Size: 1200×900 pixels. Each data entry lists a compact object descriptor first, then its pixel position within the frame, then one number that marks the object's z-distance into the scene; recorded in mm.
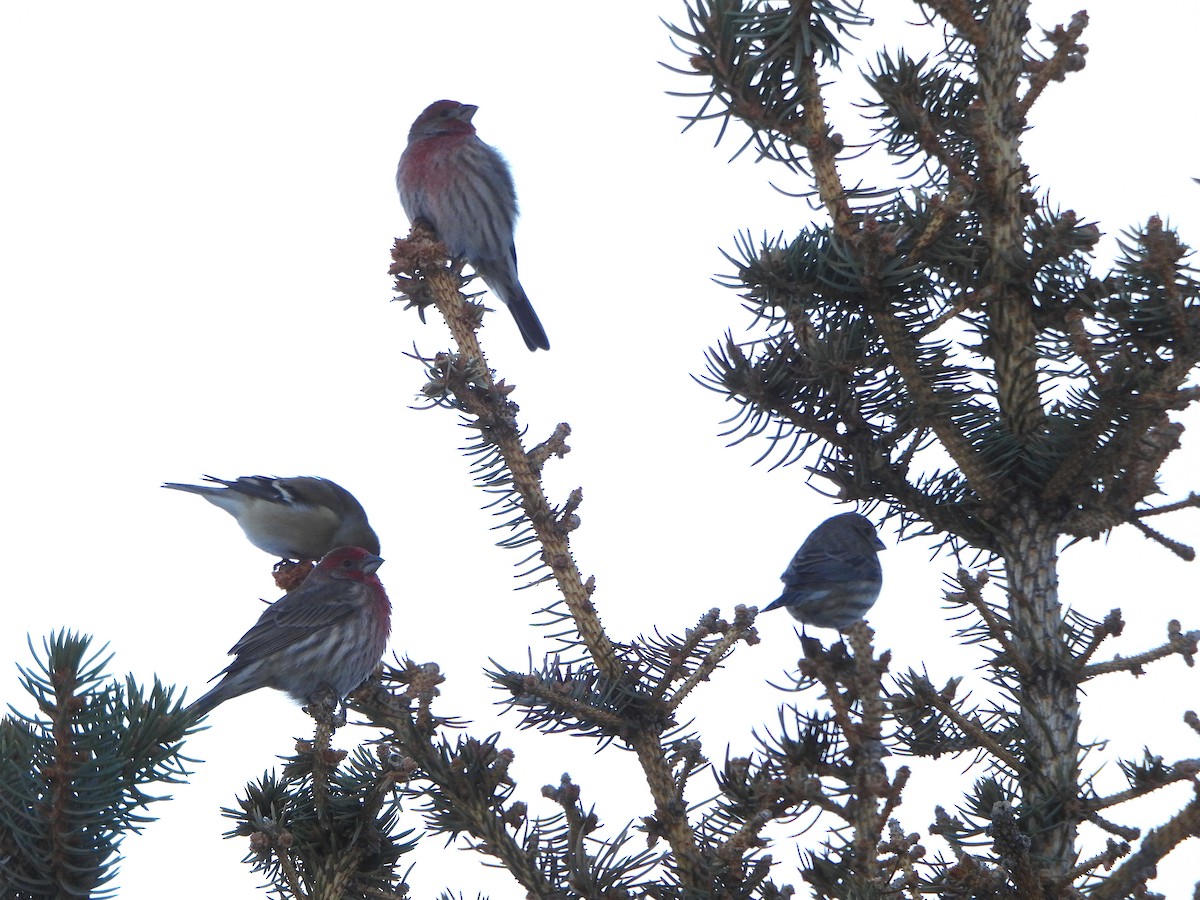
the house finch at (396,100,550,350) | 15602
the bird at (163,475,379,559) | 15062
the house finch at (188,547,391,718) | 9852
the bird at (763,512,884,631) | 9766
